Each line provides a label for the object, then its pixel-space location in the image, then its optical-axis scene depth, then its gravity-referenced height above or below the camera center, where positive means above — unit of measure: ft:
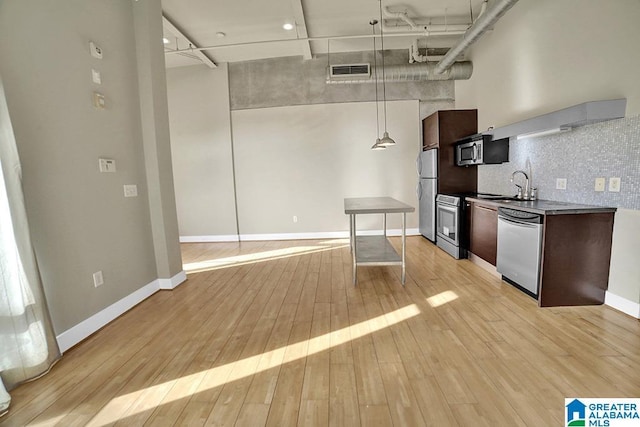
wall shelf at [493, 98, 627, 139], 7.71 +1.64
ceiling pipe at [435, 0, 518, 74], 9.69 +5.70
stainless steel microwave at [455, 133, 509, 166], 12.70 +1.18
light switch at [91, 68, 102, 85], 8.31 +3.30
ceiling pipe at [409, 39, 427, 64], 16.22 +7.12
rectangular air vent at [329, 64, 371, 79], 16.52 +6.30
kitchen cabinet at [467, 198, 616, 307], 8.21 -2.30
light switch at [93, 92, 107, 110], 8.35 +2.62
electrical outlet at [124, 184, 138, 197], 9.60 -0.01
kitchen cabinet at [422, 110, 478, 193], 15.49 +1.77
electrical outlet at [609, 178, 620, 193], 7.98 -0.35
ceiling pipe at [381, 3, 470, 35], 13.39 +7.51
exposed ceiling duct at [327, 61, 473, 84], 16.37 +6.04
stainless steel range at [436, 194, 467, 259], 13.47 -2.23
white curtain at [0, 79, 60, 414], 5.55 -1.85
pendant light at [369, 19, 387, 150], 14.08 +6.38
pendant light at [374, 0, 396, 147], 13.34 +4.99
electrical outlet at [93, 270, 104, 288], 8.15 -2.49
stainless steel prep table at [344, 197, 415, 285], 9.81 -2.86
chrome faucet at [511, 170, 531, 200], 11.43 -0.54
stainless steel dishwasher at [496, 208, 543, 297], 8.62 -2.29
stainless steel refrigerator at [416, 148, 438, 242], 15.92 -0.62
